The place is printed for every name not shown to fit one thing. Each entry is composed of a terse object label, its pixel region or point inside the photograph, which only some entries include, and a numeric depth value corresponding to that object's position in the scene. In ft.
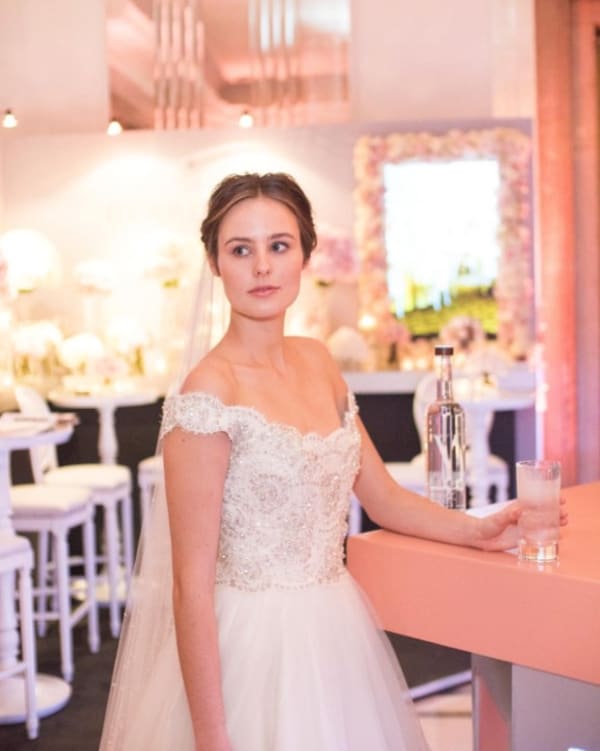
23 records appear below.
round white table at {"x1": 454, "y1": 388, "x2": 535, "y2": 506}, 15.62
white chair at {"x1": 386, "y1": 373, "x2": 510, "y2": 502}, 15.42
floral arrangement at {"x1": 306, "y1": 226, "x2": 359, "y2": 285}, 18.43
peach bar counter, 4.96
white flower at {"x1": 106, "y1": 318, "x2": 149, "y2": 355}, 18.63
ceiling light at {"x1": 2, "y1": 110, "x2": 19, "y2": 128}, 20.04
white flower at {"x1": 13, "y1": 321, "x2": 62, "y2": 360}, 18.34
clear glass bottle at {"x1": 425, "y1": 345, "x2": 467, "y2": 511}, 7.07
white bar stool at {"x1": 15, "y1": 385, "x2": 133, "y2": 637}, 15.47
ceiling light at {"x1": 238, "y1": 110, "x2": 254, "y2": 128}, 19.53
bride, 5.29
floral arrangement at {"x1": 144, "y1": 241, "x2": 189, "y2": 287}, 18.84
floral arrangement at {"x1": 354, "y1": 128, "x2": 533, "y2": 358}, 18.10
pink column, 19.61
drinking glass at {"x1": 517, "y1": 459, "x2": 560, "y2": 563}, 5.43
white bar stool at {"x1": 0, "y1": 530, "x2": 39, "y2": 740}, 11.53
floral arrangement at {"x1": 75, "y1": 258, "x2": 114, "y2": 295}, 18.81
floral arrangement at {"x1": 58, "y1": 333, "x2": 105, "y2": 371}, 18.19
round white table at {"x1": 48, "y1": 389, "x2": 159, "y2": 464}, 16.97
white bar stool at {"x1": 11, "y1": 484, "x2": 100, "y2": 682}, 13.50
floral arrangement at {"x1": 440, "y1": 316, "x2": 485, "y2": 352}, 18.07
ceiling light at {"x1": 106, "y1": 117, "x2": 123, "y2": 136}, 19.63
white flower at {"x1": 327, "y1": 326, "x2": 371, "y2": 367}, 18.17
